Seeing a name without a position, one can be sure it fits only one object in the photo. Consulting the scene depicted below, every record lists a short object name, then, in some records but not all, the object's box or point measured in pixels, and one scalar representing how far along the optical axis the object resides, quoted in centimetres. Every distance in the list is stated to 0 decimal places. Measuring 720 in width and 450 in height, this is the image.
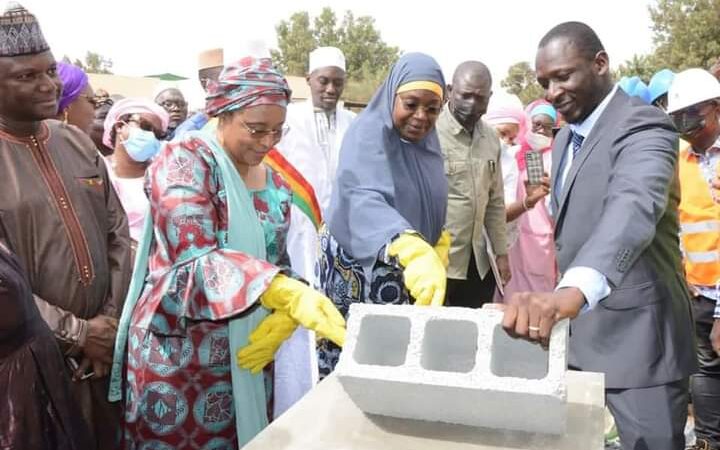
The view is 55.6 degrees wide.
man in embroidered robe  196
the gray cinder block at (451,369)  124
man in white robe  270
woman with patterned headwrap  176
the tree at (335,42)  4594
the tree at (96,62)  5312
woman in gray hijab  234
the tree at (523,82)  2648
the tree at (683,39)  2064
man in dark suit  184
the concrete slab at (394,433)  130
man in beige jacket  350
